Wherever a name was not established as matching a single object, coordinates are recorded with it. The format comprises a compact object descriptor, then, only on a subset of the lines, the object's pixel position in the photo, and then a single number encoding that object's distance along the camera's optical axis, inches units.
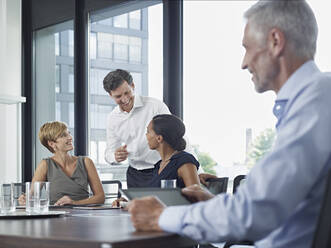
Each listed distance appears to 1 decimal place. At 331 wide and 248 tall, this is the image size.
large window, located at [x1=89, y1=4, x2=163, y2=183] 197.8
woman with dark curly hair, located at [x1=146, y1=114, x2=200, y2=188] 126.0
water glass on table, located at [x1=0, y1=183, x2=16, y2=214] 94.4
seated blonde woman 151.2
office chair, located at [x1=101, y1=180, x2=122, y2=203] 148.6
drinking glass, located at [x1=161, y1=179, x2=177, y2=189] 92.3
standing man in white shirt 156.2
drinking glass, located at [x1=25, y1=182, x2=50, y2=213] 91.3
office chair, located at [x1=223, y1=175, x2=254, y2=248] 118.0
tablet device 65.0
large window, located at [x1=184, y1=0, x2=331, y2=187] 170.7
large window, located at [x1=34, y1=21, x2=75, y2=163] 237.1
